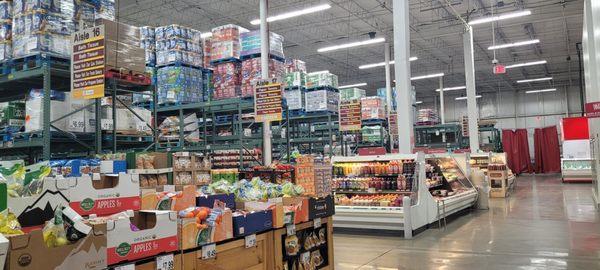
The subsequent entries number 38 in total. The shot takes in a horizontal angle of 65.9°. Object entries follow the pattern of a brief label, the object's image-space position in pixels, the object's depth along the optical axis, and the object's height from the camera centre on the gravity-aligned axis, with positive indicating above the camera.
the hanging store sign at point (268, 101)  9.07 +1.03
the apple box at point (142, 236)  2.37 -0.43
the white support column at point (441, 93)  26.89 +3.23
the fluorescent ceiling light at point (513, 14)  14.16 +4.09
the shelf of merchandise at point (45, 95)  5.85 +0.80
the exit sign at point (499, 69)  16.16 +2.72
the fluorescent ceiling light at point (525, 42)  17.72 +3.98
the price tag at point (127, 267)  2.38 -0.57
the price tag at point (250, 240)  3.28 -0.62
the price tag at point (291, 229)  3.76 -0.62
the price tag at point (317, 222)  4.16 -0.64
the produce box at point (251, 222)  3.19 -0.49
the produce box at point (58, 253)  1.85 -0.40
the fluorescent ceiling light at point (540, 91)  33.33 +3.98
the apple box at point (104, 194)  2.88 -0.24
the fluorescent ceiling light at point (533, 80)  29.37 +4.26
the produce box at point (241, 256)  2.96 -0.71
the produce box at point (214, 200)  3.70 -0.37
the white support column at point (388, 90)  16.54 +2.38
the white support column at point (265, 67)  9.94 +1.85
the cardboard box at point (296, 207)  3.84 -0.46
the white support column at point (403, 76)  9.51 +1.53
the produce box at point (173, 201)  3.33 -0.33
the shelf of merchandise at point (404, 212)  7.66 -1.08
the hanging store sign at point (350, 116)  12.18 +0.93
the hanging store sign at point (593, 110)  8.20 +0.62
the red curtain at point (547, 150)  27.77 -0.31
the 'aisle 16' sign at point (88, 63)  5.71 +1.19
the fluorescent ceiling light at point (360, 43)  16.94 +3.96
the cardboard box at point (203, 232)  2.78 -0.49
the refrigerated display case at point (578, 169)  19.39 -1.05
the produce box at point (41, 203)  2.42 -0.24
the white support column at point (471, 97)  16.08 +1.74
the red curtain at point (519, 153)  28.61 -0.45
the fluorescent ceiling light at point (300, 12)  13.34 +4.08
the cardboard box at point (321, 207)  4.06 -0.51
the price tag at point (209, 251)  2.91 -0.61
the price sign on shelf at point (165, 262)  2.61 -0.61
